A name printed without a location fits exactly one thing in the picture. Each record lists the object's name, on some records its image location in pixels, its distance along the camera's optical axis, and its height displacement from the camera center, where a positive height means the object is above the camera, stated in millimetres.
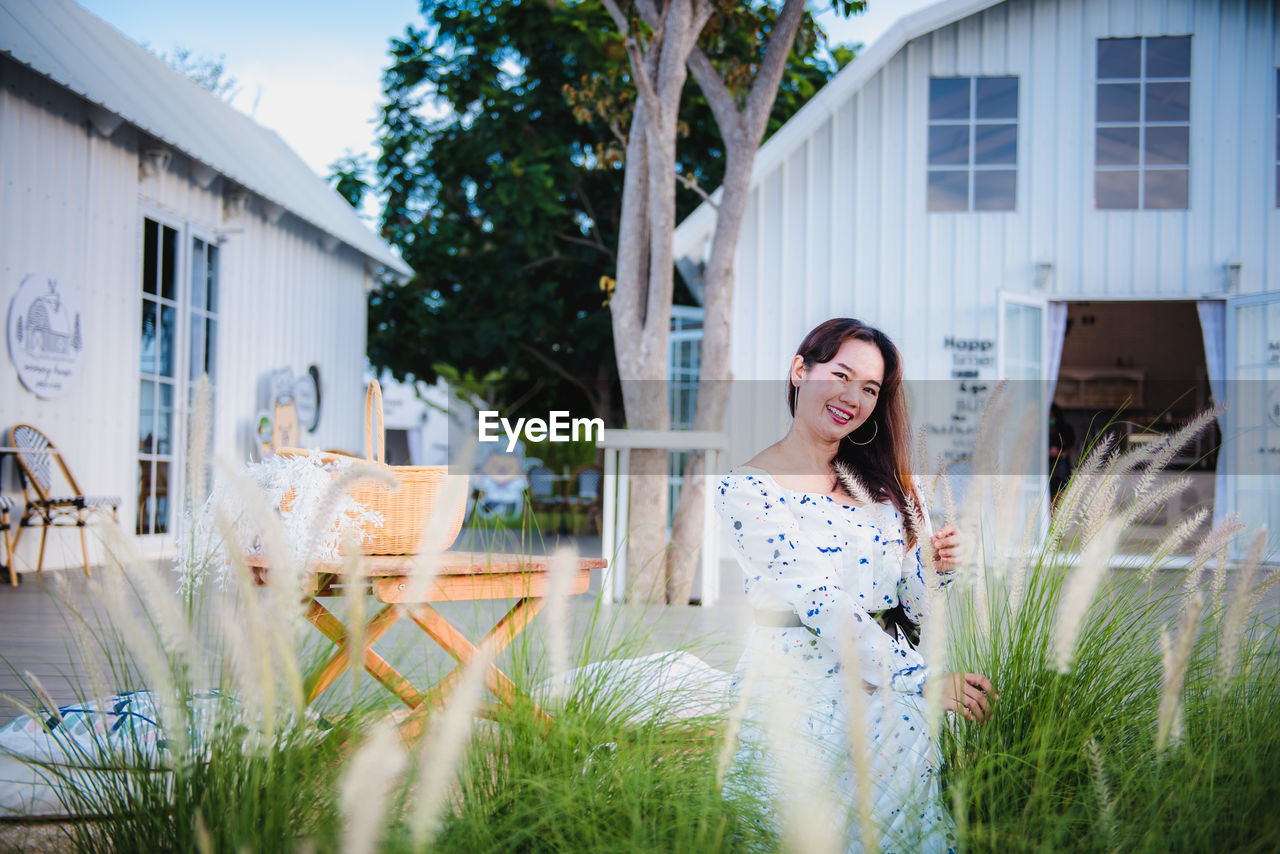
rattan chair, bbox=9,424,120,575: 6016 -373
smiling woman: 1600 -281
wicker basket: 2262 -174
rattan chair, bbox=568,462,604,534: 12484 -799
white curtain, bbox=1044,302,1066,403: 8206 +836
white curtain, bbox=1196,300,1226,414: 7969 +804
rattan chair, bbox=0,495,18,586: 5773 -624
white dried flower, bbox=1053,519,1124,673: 1224 -180
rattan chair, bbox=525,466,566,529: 12756 -784
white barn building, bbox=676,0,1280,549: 8008 +1935
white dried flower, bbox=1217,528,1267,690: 1376 -225
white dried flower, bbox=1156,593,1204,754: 1201 -272
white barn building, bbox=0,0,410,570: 6406 +1270
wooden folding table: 2037 -363
